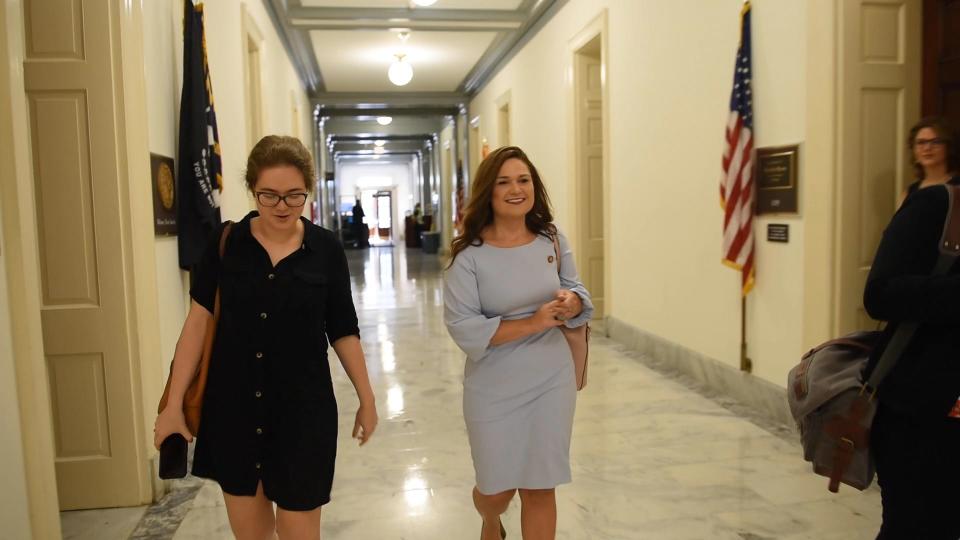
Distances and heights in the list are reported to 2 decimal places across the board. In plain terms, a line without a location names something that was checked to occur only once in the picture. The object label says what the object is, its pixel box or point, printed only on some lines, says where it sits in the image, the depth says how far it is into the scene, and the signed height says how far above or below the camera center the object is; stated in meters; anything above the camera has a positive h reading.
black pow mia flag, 4.26 +0.31
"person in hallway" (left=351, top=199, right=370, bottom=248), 27.67 -0.73
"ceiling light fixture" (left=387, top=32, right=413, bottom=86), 11.75 +2.07
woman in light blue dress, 2.46 -0.47
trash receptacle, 22.81 -1.08
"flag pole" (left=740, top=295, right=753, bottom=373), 5.16 -0.98
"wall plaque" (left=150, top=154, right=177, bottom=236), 3.88 +0.09
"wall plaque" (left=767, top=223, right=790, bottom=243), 4.68 -0.23
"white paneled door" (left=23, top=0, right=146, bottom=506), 3.37 -0.10
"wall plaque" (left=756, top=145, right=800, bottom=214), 4.57 +0.09
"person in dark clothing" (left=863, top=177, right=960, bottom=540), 1.70 -0.44
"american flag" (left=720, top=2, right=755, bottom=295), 4.98 +0.16
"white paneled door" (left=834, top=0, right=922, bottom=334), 4.05 +0.35
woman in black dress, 2.09 -0.44
